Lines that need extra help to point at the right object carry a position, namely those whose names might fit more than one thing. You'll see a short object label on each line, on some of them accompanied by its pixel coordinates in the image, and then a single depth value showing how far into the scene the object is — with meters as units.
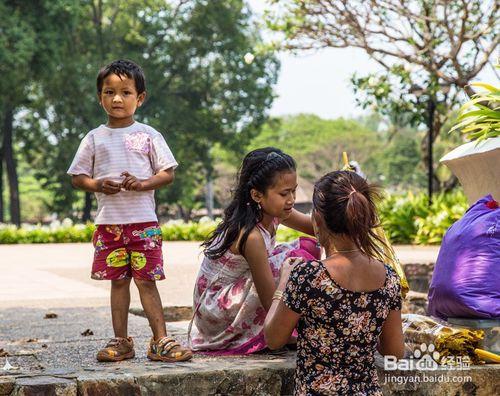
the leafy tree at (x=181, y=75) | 35.91
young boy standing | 4.07
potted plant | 4.54
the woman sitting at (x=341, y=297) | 3.06
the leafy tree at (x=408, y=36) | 12.98
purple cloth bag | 4.00
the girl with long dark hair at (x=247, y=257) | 3.94
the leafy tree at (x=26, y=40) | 24.12
